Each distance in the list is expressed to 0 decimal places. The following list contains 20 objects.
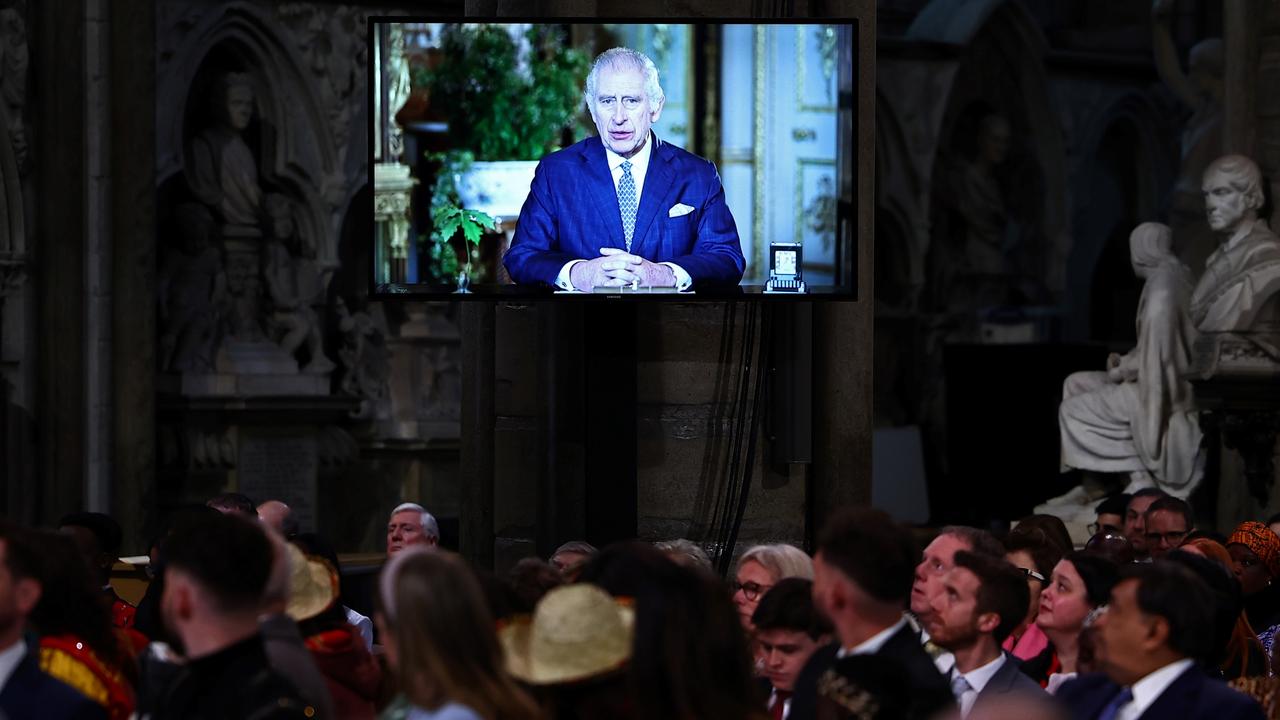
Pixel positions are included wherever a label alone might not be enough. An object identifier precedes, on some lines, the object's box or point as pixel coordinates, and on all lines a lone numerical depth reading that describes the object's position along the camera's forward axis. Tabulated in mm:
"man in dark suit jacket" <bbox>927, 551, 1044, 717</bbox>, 8769
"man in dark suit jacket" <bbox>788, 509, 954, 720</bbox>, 7430
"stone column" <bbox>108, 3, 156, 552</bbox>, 22206
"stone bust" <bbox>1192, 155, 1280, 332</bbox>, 18984
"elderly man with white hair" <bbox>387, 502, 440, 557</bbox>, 12879
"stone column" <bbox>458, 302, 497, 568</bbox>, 16018
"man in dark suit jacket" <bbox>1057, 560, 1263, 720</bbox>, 7731
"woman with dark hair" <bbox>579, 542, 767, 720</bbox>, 6553
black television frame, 13587
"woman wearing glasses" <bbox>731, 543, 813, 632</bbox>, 10147
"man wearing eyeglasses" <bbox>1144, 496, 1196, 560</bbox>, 13873
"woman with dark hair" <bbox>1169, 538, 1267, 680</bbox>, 9101
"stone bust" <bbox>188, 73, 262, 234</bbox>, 24539
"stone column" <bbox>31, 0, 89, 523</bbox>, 21604
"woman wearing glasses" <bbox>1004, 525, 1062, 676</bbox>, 10546
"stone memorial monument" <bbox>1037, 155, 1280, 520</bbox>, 18954
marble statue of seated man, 19526
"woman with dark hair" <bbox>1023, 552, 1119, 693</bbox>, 9439
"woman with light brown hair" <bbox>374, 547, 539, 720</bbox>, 6425
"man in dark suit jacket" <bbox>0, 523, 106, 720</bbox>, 7302
